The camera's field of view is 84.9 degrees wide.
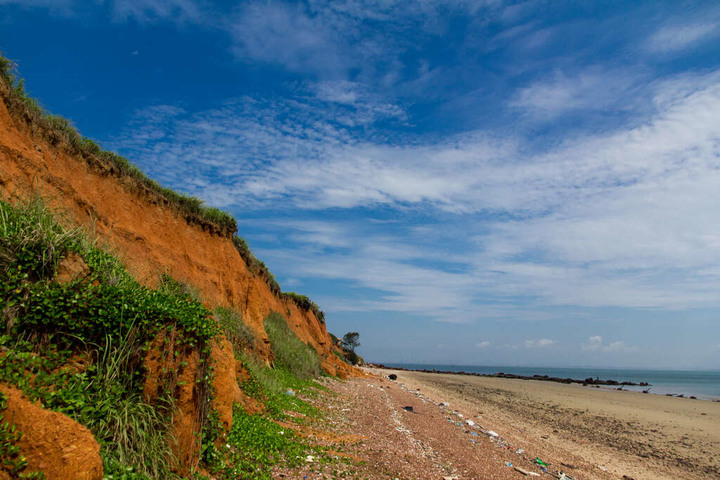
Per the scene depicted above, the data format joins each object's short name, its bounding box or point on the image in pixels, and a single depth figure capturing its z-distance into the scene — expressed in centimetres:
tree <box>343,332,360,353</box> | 7456
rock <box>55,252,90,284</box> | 550
